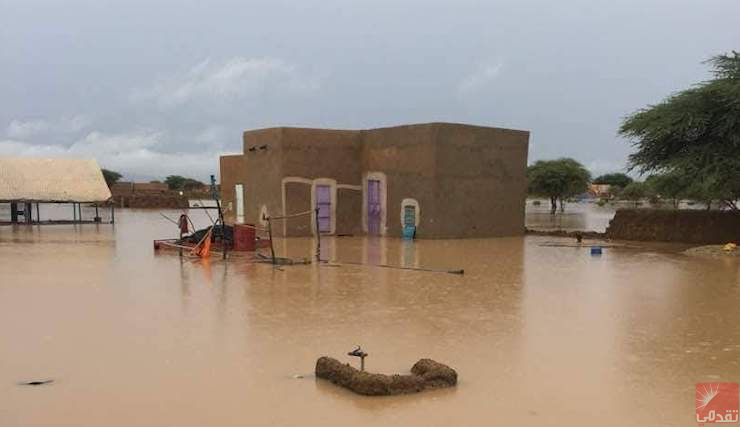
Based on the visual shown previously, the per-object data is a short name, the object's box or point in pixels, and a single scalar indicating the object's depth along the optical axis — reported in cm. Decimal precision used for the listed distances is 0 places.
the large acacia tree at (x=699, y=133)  2036
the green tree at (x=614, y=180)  10183
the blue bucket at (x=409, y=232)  2311
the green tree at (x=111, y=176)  10298
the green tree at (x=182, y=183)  10600
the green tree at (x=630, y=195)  5914
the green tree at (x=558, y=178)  5412
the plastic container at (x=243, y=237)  1722
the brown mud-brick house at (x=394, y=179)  2334
